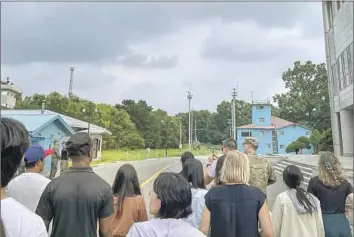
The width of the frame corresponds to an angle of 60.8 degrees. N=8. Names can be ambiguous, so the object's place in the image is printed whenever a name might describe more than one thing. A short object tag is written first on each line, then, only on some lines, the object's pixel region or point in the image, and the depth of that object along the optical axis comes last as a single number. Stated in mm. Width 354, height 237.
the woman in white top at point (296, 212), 2059
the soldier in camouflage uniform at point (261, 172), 2551
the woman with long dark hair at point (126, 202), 1966
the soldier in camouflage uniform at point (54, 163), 7988
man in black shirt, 1649
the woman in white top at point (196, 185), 1956
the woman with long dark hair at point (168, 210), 1197
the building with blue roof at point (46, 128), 9474
